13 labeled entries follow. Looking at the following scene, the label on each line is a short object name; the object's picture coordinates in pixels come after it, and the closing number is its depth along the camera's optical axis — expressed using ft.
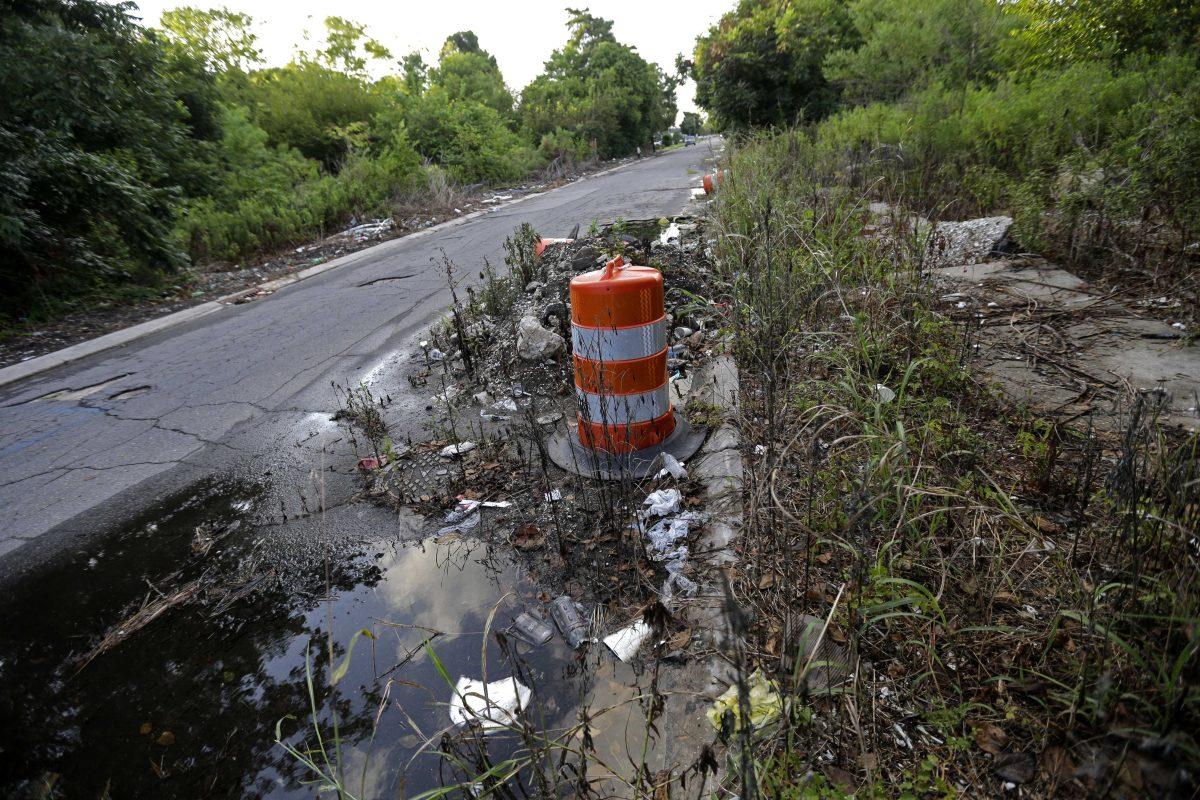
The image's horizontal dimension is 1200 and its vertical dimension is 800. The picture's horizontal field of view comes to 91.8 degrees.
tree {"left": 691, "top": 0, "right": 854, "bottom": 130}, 46.39
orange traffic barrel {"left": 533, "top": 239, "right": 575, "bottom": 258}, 22.57
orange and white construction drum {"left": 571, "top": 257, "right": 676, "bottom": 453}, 9.95
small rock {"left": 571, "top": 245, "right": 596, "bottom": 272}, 19.30
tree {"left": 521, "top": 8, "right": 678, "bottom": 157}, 96.68
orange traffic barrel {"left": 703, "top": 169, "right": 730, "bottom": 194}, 29.36
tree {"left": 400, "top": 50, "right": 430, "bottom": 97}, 65.85
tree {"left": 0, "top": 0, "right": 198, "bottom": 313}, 24.79
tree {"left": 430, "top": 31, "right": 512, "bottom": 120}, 81.82
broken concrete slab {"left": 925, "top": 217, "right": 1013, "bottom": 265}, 17.69
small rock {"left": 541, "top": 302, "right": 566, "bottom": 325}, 17.13
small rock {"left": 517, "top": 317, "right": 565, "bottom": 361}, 16.19
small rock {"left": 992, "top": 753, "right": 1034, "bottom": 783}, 4.87
